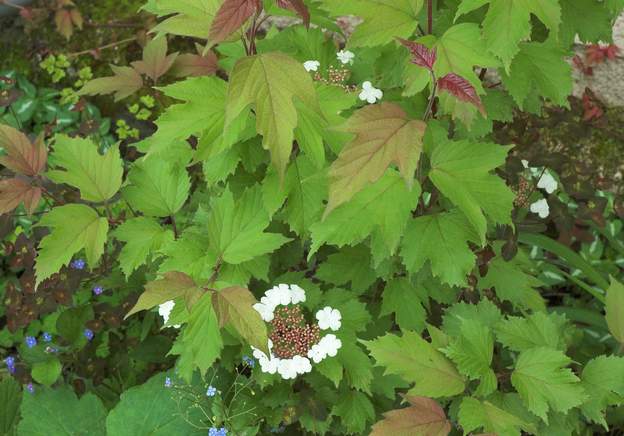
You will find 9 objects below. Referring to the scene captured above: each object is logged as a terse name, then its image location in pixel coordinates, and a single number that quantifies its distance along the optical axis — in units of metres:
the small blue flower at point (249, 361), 1.76
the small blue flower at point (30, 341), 2.36
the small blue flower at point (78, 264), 2.30
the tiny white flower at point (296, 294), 1.66
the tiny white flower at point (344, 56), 1.80
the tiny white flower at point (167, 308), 1.72
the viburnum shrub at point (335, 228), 1.39
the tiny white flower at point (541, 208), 2.05
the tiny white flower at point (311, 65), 1.70
